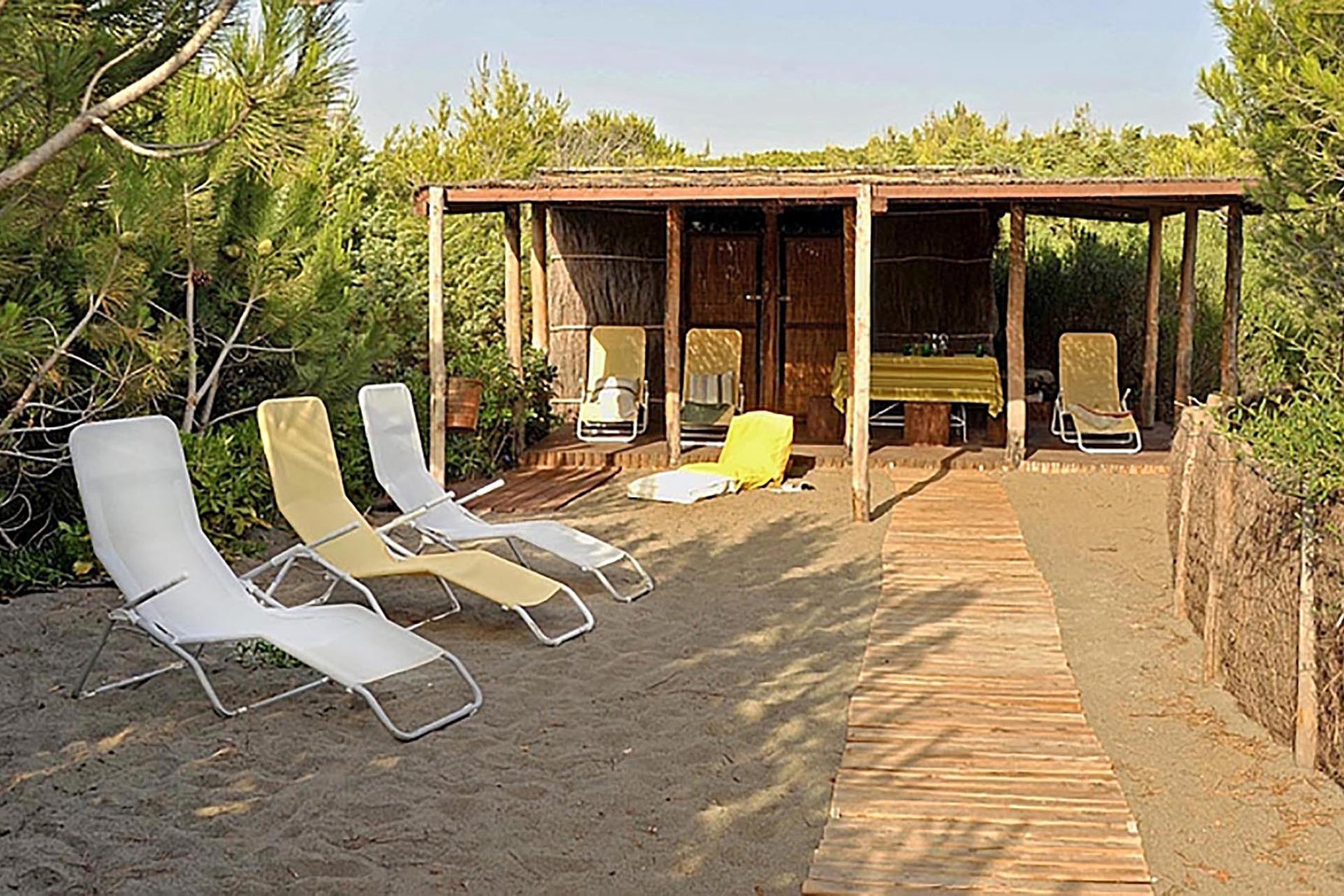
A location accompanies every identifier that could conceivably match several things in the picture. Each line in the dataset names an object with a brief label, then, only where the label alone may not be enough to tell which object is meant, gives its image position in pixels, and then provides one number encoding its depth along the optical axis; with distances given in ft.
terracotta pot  34.71
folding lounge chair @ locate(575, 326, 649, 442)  42.19
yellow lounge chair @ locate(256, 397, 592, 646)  20.10
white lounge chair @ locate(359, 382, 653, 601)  23.27
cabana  41.42
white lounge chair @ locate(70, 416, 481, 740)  16.12
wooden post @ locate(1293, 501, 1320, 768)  14.71
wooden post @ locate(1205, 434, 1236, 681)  17.97
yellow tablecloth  38.78
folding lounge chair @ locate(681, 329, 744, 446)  40.96
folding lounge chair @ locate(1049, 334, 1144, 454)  40.78
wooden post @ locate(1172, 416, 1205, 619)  21.53
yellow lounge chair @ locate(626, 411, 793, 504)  32.60
